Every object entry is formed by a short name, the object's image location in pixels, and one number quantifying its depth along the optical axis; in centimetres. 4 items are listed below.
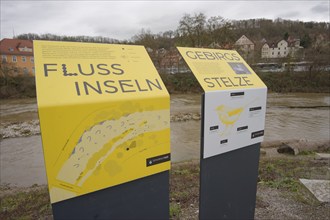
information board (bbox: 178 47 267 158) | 203
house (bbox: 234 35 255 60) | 2867
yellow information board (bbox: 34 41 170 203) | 138
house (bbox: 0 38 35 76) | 3684
